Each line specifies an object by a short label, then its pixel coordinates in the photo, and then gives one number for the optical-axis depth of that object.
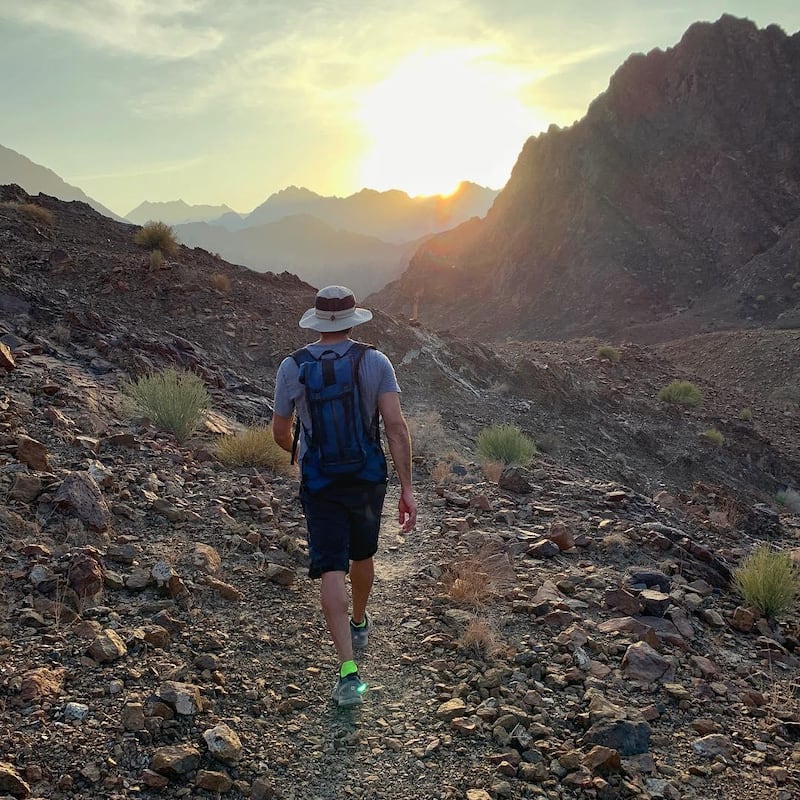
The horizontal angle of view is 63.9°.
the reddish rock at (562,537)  5.29
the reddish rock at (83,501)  4.10
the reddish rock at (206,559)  4.04
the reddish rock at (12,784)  2.20
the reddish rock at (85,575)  3.44
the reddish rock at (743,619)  4.31
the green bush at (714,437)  14.01
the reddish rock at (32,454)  4.50
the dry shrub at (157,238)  14.66
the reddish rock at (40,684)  2.64
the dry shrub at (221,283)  13.66
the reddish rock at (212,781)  2.46
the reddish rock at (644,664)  3.49
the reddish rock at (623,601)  4.22
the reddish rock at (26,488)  4.12
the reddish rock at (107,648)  2.98
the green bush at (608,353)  19.33
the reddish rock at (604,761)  2.75
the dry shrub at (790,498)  12.66
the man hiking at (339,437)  3.04
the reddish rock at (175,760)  2.45
